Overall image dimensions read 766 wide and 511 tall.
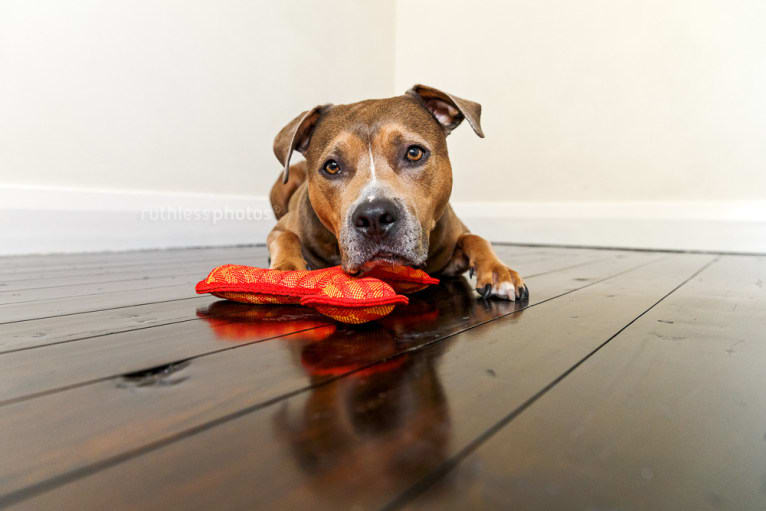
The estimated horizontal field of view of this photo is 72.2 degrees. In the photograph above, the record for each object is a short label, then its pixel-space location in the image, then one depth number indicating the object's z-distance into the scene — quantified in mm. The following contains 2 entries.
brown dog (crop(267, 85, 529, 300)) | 485
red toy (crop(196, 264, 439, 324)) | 396
